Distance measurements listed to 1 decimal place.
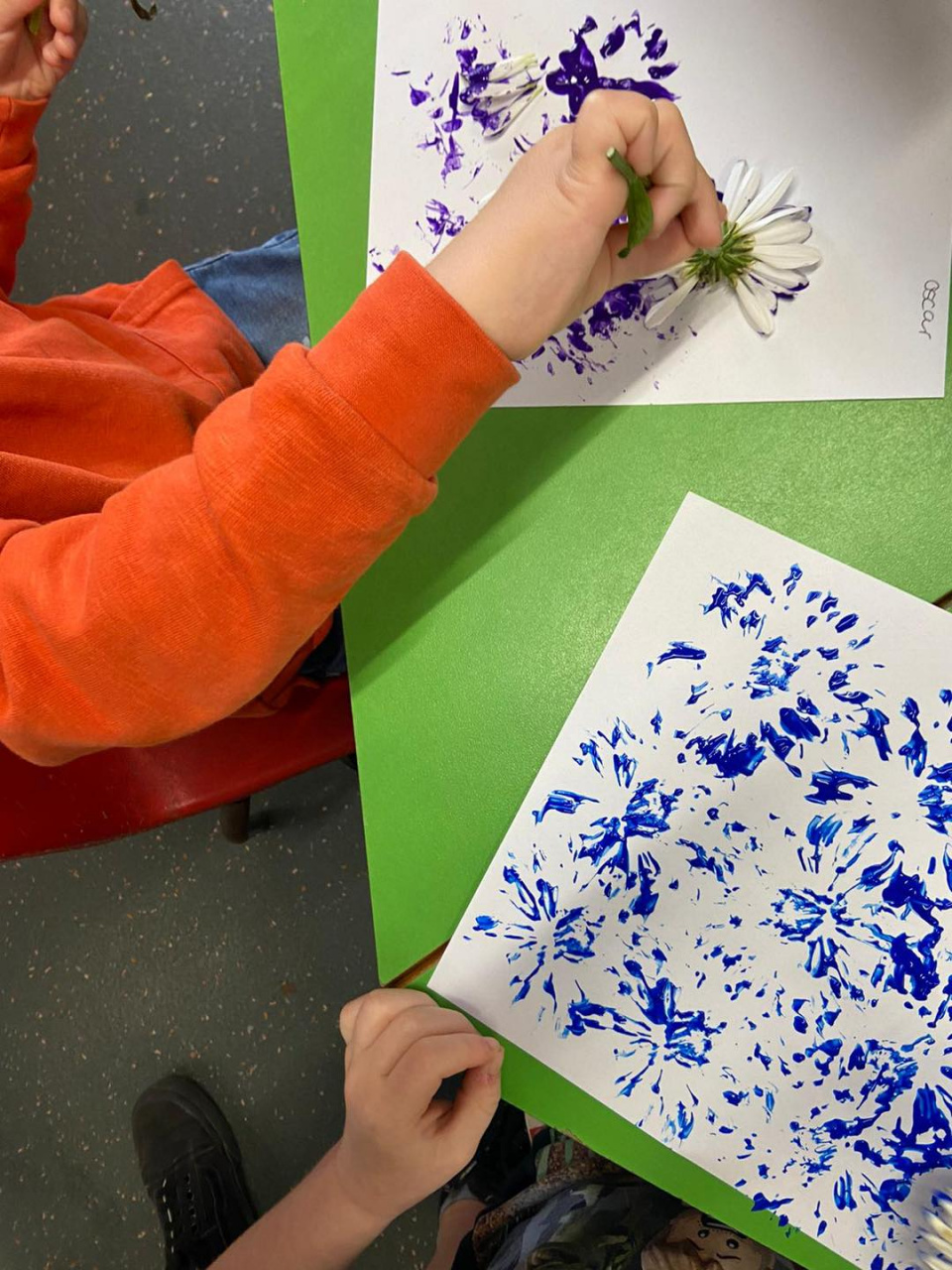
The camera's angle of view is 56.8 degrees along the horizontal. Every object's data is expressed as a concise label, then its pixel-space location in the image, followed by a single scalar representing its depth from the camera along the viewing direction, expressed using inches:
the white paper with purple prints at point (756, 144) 17.5
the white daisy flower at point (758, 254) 17.9
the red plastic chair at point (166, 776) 21.4
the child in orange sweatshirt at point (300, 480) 15.7
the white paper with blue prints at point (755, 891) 17.9
